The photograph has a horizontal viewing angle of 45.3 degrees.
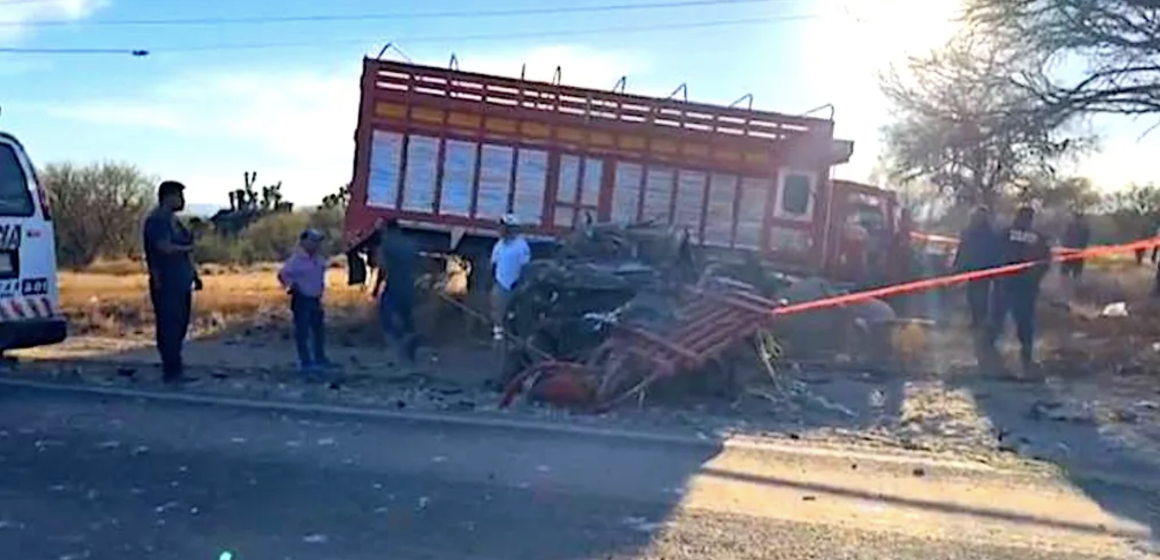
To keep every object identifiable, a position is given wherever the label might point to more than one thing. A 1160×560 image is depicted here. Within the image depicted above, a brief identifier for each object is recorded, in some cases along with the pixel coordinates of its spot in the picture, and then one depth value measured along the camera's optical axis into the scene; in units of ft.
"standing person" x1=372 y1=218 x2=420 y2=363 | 47.96
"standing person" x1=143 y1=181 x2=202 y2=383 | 36.60
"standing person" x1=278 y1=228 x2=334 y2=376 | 41.27
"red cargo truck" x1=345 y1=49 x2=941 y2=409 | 55.98
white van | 36.35
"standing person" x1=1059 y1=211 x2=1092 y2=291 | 97.53
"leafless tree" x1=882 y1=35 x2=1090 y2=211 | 70.90
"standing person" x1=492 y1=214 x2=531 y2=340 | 43.86
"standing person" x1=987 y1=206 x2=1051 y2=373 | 47.09
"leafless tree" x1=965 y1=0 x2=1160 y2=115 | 66.69
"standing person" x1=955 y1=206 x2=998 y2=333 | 48.98
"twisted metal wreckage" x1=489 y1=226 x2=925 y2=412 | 34.88
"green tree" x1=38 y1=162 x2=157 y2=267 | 127.54
